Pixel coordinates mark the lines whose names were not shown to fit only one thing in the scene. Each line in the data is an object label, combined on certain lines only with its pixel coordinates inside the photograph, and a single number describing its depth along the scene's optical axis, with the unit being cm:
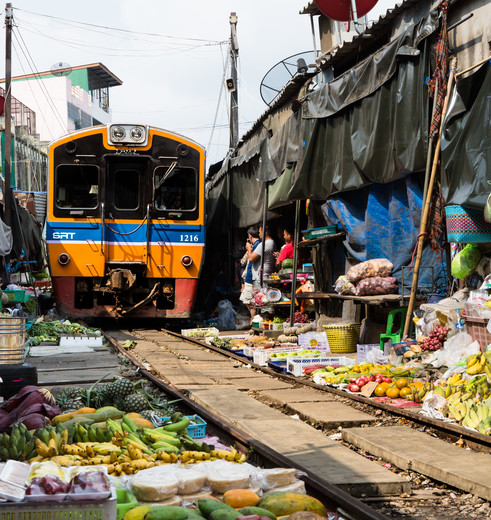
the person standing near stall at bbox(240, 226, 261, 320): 1423
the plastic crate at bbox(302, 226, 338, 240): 1087
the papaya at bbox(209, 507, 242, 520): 259
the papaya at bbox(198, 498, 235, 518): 271
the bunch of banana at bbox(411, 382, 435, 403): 627
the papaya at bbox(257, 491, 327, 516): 279
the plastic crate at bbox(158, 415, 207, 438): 473
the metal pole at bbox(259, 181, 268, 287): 1337
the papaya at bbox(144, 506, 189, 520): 257
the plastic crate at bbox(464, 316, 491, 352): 629
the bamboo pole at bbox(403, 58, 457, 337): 742
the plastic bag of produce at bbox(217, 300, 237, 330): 1504
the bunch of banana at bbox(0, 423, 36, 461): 349
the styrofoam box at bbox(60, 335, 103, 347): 1093
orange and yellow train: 1273
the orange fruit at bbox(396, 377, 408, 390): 662
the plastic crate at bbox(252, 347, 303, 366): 958
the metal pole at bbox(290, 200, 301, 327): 1141
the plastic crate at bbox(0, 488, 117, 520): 229
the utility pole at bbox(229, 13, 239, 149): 2002
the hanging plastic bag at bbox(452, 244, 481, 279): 736
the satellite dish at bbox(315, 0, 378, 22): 906
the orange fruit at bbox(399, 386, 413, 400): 642
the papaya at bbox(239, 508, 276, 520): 267
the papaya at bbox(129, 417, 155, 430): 442
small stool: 841
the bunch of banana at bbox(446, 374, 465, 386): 594
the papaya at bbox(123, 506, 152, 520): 264
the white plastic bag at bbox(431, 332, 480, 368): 642
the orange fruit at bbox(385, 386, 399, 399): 651
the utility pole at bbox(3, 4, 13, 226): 1733
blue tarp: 854
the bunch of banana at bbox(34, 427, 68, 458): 347
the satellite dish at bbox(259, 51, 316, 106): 1461
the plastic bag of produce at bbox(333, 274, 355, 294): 949
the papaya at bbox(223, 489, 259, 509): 289
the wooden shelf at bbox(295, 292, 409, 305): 830
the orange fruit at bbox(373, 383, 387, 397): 663
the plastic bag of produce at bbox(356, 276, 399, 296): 888
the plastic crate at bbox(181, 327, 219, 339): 1313
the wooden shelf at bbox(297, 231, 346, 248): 1066
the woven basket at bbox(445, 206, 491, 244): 701
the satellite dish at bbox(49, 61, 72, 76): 4441
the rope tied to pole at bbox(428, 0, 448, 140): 755
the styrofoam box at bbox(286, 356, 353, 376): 828
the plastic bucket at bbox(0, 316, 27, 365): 580
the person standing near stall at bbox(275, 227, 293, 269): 1316
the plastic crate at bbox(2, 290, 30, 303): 1395
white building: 4228
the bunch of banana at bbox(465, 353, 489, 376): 586
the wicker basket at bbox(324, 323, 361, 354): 951
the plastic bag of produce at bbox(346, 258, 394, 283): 902
